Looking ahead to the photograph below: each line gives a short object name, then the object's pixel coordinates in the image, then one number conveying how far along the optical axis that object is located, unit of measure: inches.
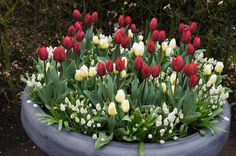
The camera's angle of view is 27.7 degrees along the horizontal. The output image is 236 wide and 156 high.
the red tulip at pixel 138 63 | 78.7
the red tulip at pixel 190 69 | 79.1
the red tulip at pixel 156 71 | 77.9
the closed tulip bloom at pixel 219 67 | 87.0
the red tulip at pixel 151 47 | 83.3
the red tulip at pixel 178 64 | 77.9
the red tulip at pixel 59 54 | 80.6
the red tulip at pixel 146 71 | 76.5
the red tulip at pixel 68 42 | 84.7
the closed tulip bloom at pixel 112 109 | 74.2
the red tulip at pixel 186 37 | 88.6
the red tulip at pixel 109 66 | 78.7
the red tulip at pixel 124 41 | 85.1
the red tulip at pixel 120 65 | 76.9
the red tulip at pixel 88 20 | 95.0
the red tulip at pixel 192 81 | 77.4
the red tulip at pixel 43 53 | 81.4
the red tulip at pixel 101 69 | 78.2
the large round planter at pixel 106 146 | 75.3
